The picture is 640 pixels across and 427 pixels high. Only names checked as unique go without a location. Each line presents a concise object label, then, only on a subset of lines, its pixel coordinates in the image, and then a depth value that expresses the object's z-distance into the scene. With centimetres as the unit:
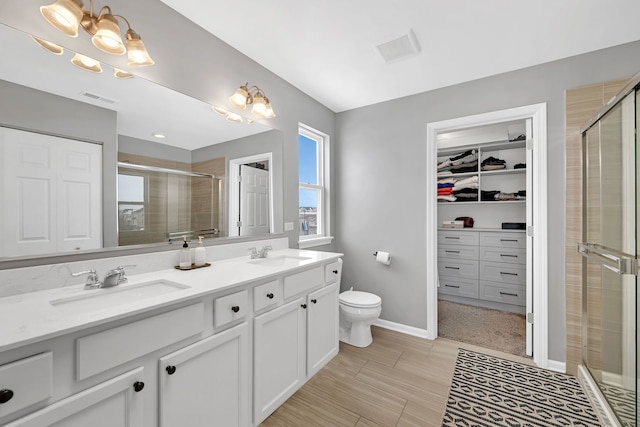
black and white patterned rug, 160
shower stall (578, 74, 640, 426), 141
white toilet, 241
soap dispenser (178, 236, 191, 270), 160
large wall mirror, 111
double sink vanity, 78
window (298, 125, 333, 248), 285
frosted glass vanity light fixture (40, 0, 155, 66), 112
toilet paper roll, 280
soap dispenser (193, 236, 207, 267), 167
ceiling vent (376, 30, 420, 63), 191
